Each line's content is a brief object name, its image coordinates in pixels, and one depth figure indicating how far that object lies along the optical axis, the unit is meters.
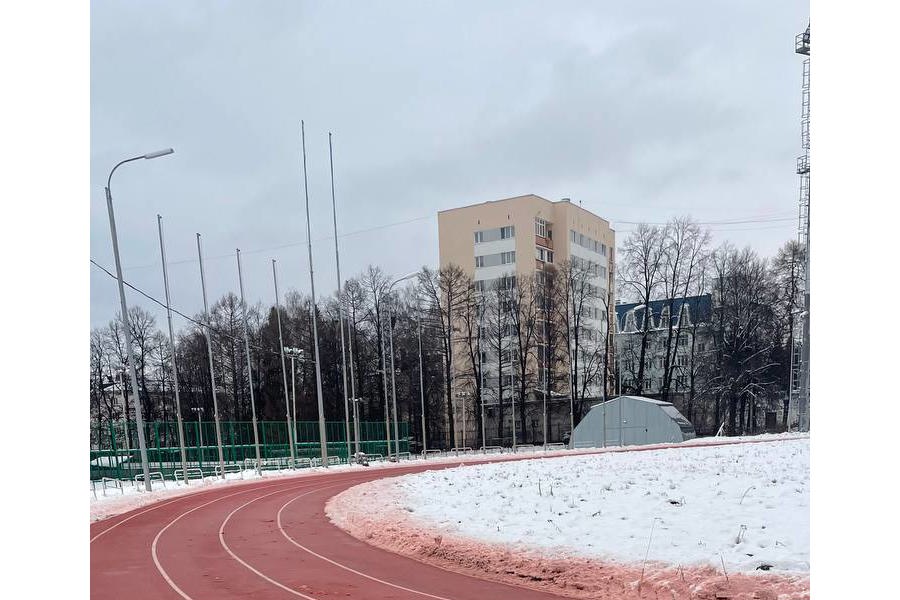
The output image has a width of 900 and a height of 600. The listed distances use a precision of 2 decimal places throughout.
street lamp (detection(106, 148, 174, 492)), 23.34
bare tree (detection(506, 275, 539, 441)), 58.53
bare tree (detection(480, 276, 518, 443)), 59.31
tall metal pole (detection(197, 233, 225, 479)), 29.98
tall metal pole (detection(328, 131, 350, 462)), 36.79
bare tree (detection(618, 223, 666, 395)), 55.00
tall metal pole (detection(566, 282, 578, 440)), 52.91
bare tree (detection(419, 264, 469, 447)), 58.91
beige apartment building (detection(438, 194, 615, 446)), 65.56
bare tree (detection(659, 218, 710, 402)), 54.03
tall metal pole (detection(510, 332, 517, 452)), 56.41
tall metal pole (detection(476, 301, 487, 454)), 56.29
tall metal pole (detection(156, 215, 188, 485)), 28.47
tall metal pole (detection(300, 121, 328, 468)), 33.81
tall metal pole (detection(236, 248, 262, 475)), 31.88
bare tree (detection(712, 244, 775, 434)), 50.84
